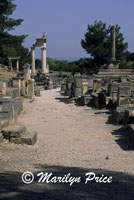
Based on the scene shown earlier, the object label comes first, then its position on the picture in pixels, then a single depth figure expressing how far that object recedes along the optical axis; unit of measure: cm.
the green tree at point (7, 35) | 3959
